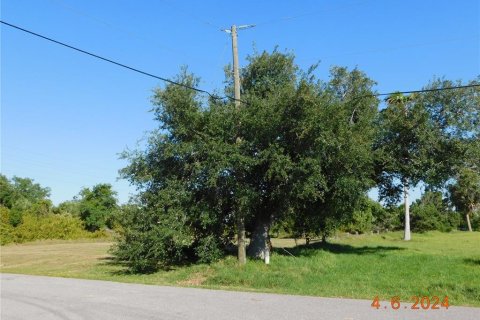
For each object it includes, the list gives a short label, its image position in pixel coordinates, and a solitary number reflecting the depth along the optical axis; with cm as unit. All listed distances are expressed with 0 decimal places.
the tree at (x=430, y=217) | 7156
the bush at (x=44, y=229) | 5504
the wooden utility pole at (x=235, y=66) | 2027
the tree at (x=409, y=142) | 2381
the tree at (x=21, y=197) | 6081
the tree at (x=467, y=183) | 2414
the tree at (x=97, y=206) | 7331
